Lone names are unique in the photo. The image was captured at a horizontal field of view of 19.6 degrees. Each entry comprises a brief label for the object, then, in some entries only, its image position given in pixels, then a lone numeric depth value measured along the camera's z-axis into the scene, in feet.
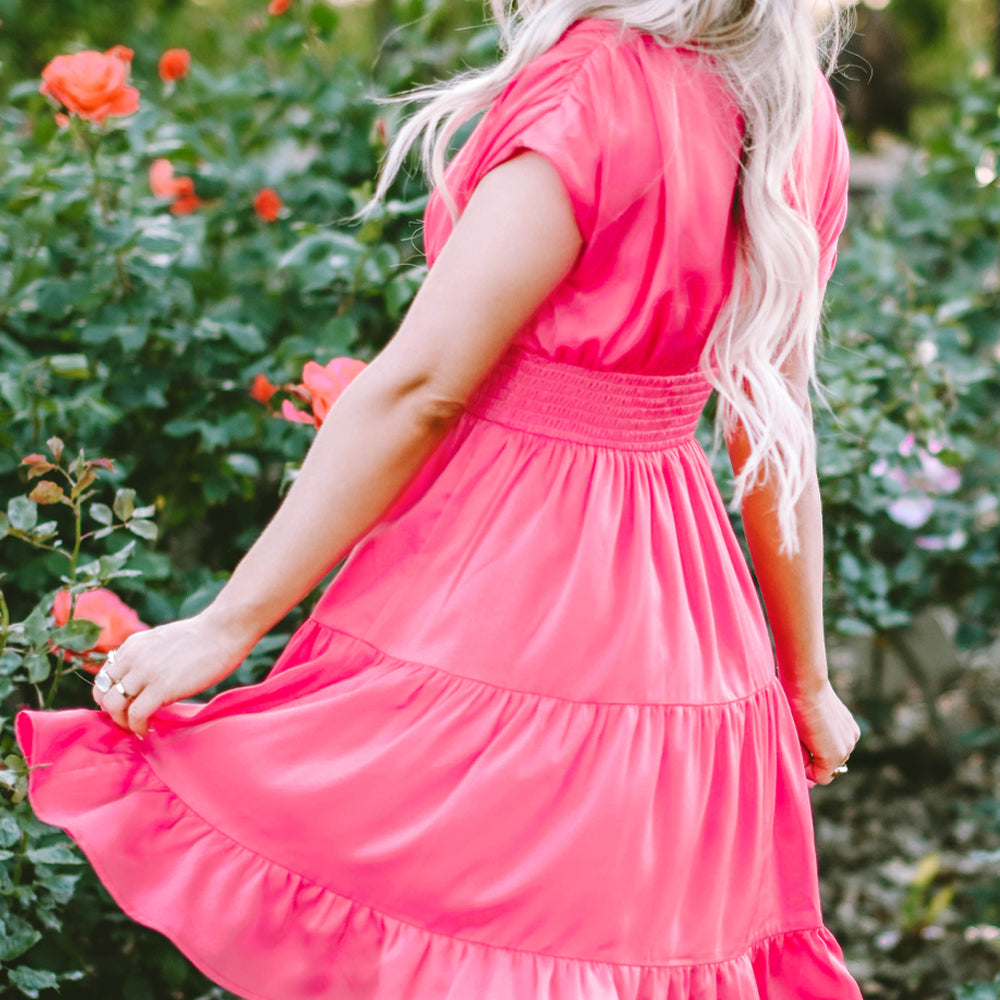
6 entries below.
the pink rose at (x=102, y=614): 10.82
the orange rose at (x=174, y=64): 14.91
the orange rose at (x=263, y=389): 12.87
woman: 9.68
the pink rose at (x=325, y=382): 11.23
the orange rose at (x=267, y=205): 14.90
